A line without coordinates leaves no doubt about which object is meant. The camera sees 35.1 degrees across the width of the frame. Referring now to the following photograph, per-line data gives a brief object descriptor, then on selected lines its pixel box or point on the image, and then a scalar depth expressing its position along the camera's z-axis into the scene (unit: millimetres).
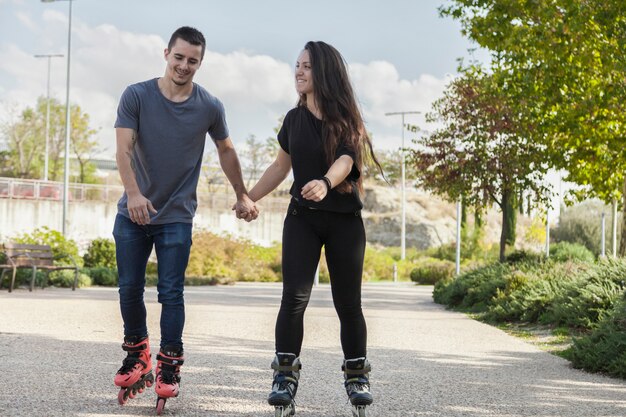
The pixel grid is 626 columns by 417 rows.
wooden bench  19500
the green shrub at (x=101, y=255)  28547
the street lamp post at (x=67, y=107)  33062
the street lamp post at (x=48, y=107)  53984
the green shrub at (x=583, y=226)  51375
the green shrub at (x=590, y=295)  10367
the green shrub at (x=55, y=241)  24562
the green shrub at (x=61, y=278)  22141
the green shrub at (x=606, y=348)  7566
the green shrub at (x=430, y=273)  34312
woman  4758
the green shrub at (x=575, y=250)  30872
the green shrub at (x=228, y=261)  31077
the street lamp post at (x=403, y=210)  53750
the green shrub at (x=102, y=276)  24891
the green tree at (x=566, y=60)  15750
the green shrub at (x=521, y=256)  18798
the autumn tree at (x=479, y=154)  22219
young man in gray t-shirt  5051
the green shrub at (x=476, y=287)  15773
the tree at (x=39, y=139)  58094
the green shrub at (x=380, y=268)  40000
